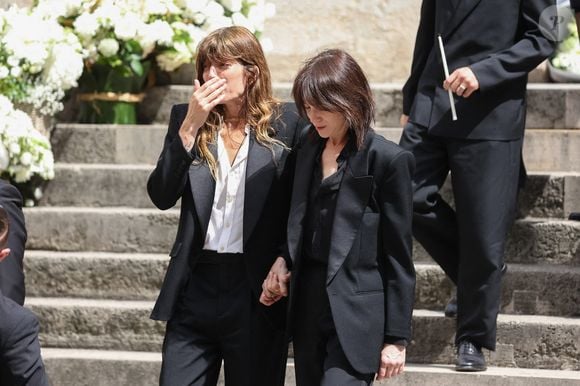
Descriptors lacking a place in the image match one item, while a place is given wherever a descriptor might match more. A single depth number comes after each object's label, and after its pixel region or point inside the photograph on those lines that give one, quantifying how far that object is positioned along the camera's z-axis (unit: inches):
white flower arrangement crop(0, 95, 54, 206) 617.3
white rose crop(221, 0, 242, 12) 701.3
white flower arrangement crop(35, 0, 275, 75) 665.0
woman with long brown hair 392.2
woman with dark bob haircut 372.8
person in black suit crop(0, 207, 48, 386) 305.9
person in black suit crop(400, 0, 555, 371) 486.6
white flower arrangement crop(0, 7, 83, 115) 641.0
